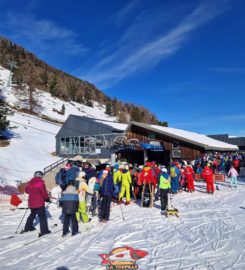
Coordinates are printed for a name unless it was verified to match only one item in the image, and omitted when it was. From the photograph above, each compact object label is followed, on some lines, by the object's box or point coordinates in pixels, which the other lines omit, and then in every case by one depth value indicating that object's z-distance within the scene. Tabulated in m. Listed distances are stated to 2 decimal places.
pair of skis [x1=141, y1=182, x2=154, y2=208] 11.52
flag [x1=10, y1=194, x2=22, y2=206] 11.98
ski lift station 25.06
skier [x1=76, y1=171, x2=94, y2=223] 8.60
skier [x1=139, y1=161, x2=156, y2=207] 11.70
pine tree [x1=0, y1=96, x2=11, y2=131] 30.83
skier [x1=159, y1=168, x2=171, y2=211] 10.61
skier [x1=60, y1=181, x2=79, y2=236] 7.39
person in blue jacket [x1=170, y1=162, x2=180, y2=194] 14.79
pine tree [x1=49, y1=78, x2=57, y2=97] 75.56
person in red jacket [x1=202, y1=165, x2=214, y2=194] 14.59
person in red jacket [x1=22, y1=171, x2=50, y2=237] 7.61
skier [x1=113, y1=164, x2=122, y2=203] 12.16
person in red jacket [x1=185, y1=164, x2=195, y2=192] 15.46
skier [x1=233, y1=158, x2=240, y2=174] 20.22
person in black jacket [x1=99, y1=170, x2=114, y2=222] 9.15
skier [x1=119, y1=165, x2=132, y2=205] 11.83
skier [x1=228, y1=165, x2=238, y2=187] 16.19
